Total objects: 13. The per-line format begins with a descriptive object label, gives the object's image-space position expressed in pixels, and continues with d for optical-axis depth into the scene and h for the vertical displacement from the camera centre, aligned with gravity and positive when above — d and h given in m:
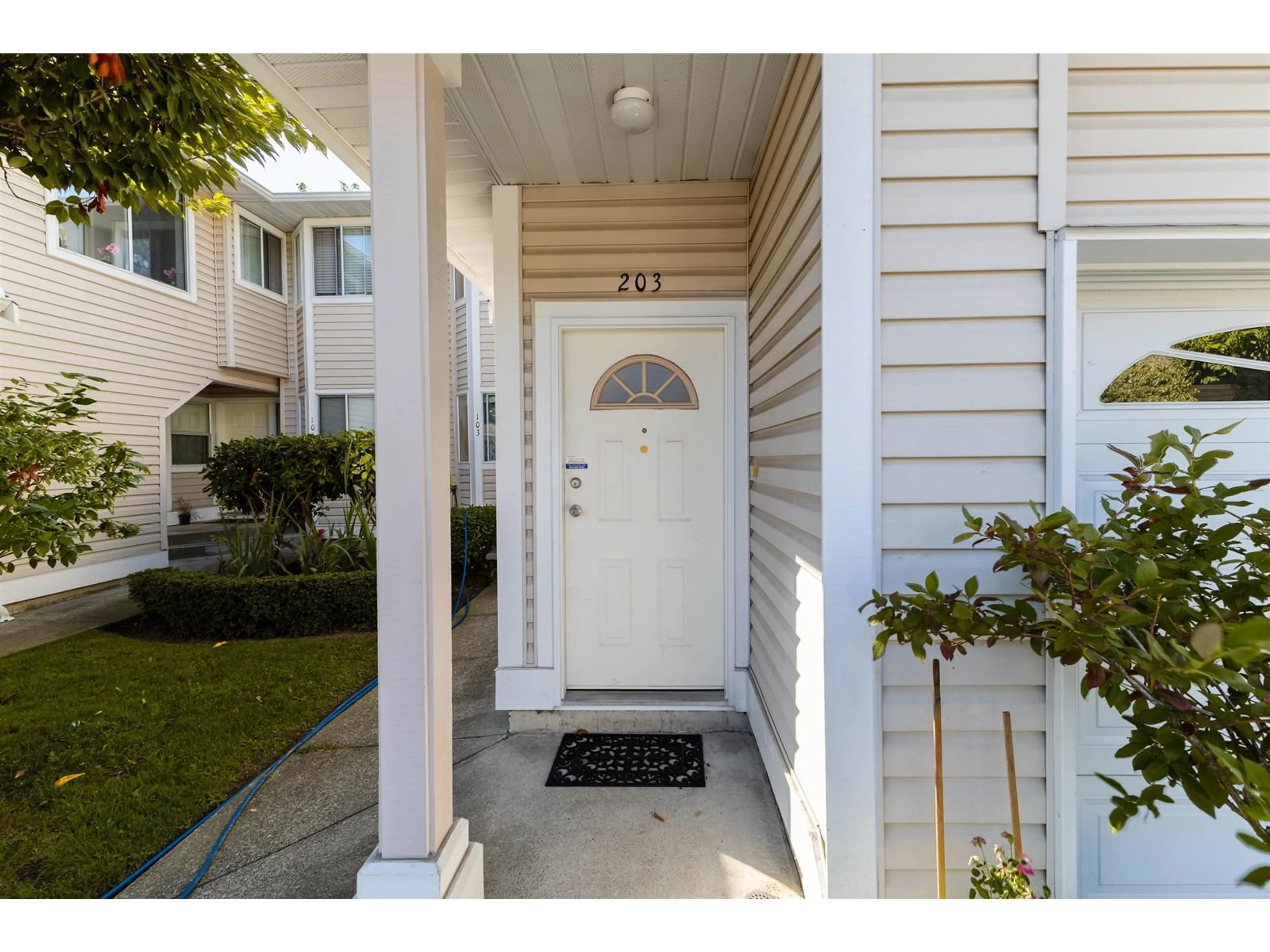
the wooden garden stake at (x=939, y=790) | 1.35 -0.78
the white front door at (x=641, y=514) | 2.79 -0.22
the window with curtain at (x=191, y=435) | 7.29 +0.49
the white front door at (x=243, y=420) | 8.06 +0.75
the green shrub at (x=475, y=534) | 5.76 -0.68
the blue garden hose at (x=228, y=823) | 1.75 -1.28
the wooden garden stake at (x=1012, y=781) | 1.31 -0.74
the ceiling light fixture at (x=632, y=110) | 1.93 +1.27
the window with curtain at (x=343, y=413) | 8.09 +0.84
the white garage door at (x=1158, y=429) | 1.52 +0.10
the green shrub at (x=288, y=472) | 5.46 -0.01
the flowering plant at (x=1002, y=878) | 1.21 -0.91
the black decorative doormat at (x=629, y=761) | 2.27 -1.25
